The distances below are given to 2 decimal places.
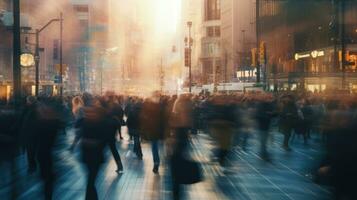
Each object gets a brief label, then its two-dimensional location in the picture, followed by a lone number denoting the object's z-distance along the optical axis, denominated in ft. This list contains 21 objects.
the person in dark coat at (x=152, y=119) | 44.21
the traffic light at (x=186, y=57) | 279.84
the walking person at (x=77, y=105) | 52.55
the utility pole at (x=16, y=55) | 69.67
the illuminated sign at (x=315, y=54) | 257.96
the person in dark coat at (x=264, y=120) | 59.15
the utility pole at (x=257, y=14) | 133.98
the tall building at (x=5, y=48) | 230.19
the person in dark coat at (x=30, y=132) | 36.58
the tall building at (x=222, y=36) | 409.08
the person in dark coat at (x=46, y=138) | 33.40
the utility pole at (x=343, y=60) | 107.61
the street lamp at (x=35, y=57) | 121.08
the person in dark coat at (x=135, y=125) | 54.27
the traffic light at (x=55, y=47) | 210.38
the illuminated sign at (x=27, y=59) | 118.90
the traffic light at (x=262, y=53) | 133.21
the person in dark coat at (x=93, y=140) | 31.27
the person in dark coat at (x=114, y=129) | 33.92
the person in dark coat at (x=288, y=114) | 66.05
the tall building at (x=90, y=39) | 357.41
